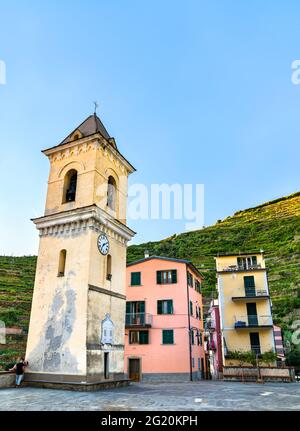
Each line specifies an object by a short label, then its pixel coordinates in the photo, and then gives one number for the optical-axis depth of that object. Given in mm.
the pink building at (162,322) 23781
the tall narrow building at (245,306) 26062
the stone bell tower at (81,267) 13352
